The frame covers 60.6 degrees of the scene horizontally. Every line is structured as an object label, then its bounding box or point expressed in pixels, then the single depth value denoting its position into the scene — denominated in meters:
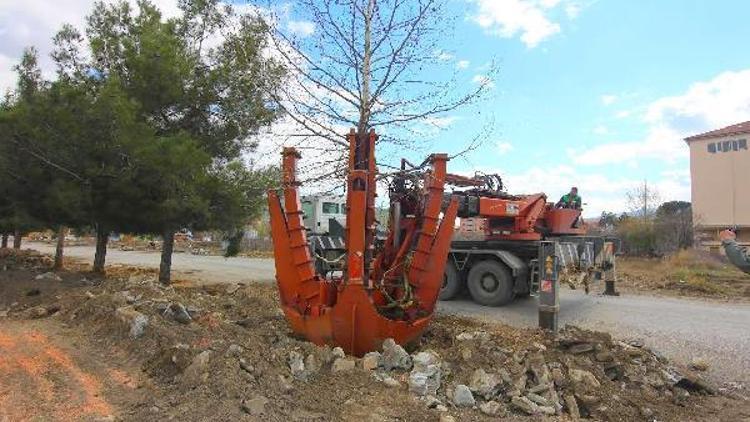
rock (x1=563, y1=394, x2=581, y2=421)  5.64
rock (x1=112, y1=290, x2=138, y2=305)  8.56
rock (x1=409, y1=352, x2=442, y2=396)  5.56
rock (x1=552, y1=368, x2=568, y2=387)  6.11
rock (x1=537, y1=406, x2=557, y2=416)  5.49
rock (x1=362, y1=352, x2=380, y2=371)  6.01
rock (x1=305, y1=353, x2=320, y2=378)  5.93
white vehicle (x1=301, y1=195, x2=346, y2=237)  13.06
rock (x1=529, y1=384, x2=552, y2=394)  5.85
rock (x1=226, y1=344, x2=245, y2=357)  5.91
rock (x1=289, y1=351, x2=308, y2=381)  5.81
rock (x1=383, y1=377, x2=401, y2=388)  5.68
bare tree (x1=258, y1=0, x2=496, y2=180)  9.36
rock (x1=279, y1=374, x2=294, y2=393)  5.44
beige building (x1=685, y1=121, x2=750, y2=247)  36.97
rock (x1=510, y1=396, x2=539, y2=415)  5.46
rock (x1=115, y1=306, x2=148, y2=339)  7.17
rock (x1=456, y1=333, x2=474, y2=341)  7.15
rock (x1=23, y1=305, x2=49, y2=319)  9.36
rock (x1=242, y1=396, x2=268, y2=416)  4.89
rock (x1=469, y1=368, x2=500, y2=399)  5.70
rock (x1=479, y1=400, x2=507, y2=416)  5.35
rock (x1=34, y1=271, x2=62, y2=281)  13.89
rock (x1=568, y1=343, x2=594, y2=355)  7.02
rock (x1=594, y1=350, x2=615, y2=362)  6.82
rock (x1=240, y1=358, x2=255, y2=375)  5.68
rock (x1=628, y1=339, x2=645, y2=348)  7.87
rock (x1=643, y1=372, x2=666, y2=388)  6.59
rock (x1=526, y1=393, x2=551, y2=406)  5.66
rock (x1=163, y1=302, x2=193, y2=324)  7.69
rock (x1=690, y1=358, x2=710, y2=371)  7.68
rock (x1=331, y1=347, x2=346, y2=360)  6.18
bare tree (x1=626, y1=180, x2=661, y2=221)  41.47
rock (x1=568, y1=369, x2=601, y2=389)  6.14
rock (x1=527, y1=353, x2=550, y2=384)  6.04
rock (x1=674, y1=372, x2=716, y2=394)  6.71
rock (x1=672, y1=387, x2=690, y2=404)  6.34
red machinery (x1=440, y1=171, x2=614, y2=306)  12.43
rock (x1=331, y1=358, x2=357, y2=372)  5.94
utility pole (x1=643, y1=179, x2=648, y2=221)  42.32
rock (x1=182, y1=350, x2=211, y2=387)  5.46
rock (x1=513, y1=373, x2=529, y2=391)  5.88
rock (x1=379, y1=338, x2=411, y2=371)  6.06
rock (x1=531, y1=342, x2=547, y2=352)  6.93
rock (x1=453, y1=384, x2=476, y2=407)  5.48
